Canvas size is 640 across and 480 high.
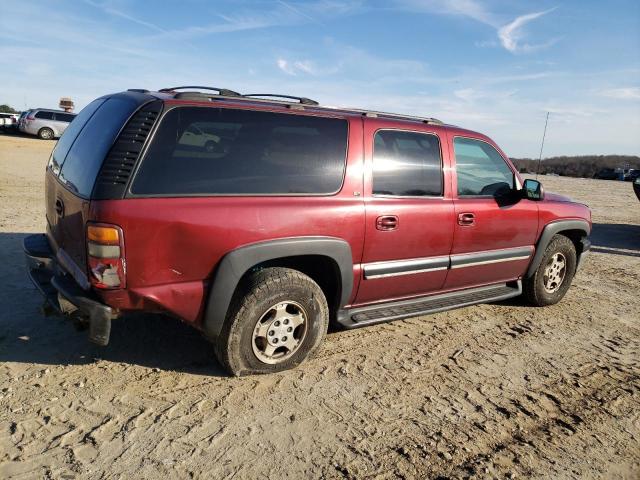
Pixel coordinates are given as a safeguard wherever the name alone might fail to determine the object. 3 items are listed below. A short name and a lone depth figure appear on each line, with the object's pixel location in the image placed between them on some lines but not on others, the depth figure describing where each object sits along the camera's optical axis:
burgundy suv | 2.78
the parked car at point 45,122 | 23.30
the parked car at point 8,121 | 25.50
